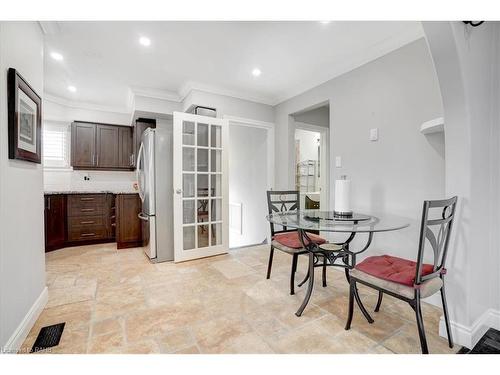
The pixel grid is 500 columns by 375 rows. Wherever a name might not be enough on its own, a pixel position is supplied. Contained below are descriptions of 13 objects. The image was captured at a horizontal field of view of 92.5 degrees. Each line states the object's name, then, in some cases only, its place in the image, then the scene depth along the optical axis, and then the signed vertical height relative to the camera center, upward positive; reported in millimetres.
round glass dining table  1649 -288
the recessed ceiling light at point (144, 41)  2410 +1503
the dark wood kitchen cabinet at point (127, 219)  3656 -502
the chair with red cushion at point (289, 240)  2205 -528
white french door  3102 +9
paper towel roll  2043 -90
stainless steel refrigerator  3139 -77
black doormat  1459 -1020
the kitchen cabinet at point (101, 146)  4211 +757
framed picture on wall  1439 +472
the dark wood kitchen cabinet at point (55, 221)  3469 -503
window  4211 +768
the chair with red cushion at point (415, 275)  1327 -554
